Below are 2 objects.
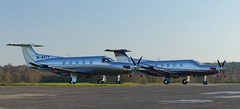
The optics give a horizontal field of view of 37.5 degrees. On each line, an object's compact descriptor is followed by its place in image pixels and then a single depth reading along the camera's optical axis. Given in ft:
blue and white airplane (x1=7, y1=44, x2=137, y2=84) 165.99
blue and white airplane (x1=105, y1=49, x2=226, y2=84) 180.45
